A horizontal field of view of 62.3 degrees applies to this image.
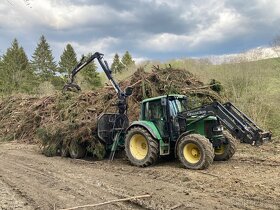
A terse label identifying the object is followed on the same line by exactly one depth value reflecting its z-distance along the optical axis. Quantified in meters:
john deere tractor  5.74
